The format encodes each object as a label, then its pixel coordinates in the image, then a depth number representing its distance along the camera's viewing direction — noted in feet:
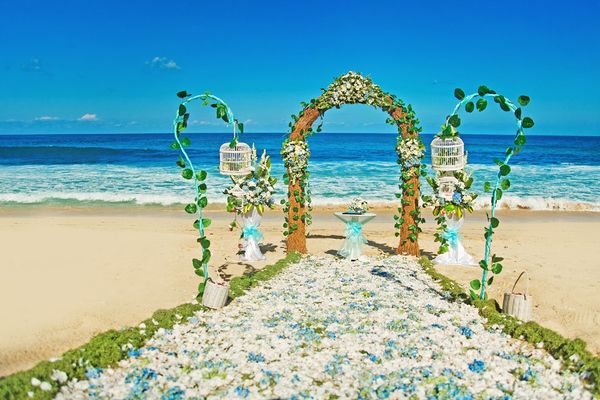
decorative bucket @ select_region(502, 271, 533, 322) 20.92
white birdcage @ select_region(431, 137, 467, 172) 29.43
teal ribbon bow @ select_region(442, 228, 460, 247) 31.63
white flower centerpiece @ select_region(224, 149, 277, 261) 31.71
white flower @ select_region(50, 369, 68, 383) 14.42
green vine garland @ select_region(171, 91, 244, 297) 21.94
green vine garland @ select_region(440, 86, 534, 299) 20.72
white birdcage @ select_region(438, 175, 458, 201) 30.32
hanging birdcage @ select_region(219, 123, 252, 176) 31.04
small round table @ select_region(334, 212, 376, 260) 32.09
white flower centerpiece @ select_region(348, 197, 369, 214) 32.35
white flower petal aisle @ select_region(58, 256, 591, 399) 14.74
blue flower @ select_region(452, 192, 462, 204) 30.73
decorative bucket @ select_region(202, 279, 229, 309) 22.36
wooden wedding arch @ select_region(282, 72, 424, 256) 32.32
